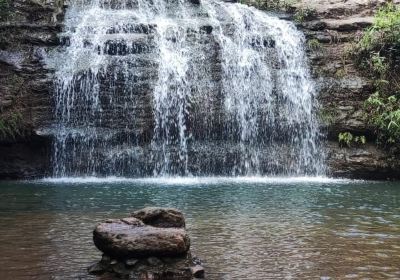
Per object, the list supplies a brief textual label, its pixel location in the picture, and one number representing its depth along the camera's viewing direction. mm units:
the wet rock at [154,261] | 5750
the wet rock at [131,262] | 5711
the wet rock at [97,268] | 5867
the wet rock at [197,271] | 5773
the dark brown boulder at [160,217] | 6375
